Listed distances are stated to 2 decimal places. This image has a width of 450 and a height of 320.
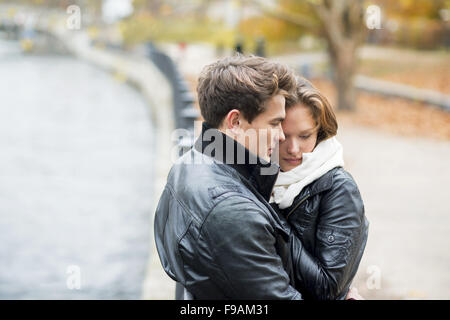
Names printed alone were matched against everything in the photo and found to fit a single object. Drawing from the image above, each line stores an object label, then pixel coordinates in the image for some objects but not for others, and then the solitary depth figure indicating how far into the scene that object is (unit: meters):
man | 2.14
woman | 2.46
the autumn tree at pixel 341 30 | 16.56
